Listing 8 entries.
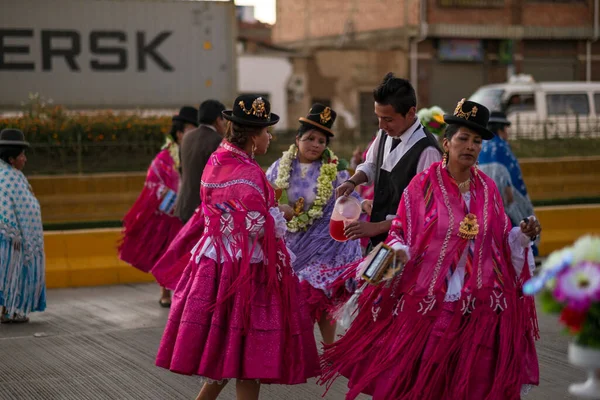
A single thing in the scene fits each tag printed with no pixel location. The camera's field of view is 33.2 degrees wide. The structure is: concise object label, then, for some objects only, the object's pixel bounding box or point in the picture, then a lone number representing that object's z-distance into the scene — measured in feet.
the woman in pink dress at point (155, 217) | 32.83
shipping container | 62.85
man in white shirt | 18.54
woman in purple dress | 23.06
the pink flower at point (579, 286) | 9.32
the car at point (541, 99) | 74.54
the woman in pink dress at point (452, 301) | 15.75
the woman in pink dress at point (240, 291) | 17.17
